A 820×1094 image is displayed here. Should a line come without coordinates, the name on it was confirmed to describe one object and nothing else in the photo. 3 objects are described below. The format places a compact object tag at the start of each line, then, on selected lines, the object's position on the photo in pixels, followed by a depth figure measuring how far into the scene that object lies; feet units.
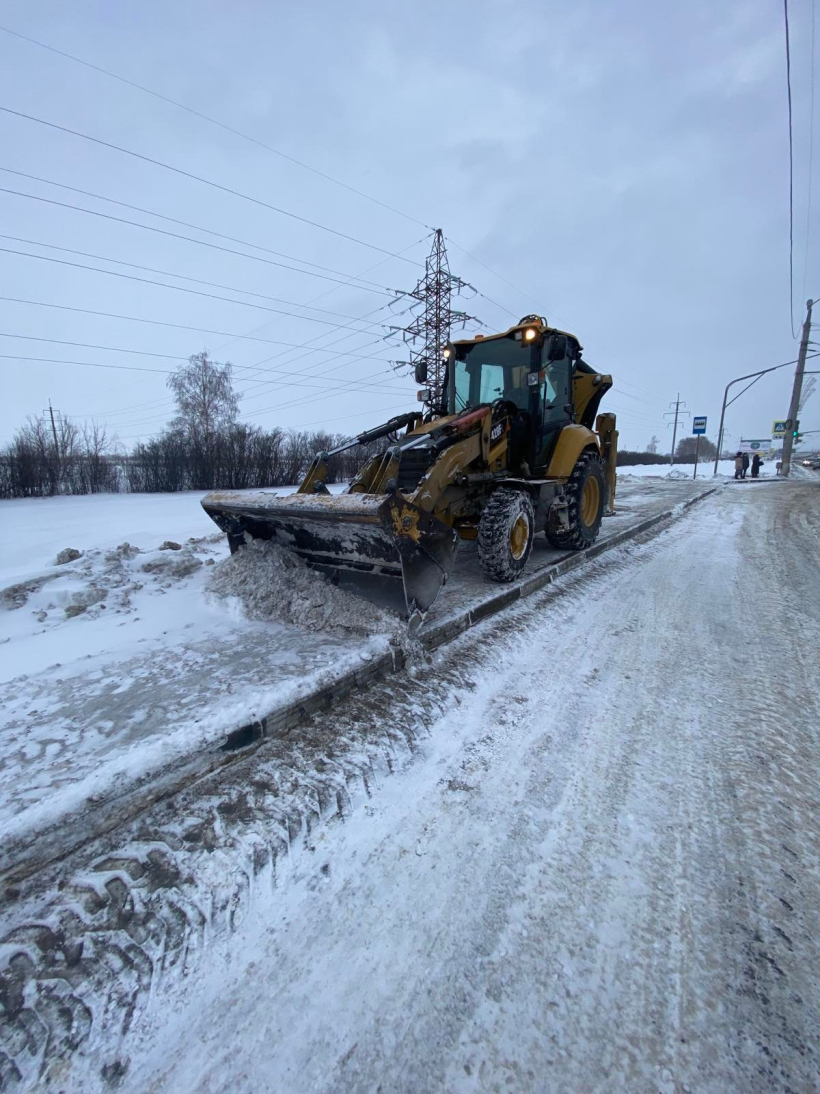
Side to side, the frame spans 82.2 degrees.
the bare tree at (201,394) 102.47
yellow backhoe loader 11.39
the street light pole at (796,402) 85.30
